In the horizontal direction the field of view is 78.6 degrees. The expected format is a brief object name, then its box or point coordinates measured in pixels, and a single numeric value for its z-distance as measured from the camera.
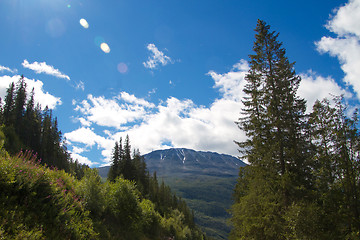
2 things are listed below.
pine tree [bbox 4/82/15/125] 59.81
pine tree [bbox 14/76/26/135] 60.22
